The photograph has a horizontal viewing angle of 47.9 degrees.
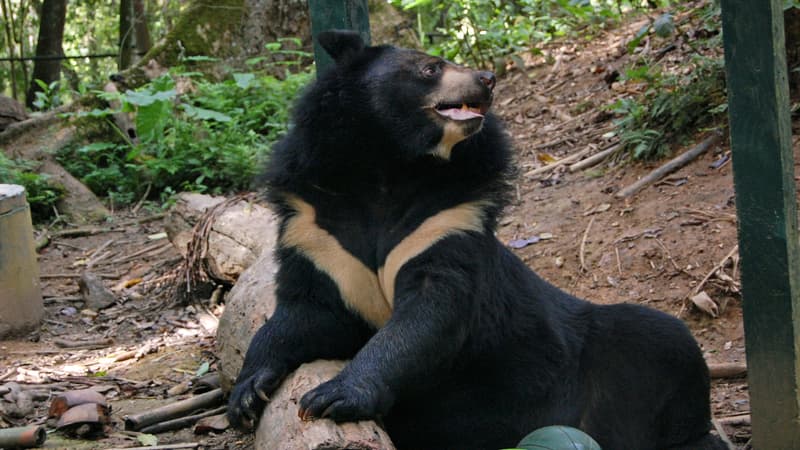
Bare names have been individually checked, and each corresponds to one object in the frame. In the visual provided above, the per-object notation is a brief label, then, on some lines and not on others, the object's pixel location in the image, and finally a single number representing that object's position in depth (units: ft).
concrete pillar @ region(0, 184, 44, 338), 20.06
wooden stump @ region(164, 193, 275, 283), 20.39
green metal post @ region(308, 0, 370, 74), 13.75
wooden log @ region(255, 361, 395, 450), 9.30
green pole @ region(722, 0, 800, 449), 9.70
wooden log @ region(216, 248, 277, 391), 14.51
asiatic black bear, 11.53
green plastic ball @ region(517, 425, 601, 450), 9.82
